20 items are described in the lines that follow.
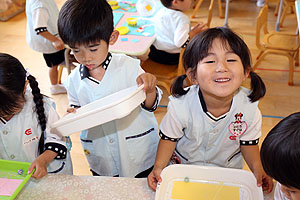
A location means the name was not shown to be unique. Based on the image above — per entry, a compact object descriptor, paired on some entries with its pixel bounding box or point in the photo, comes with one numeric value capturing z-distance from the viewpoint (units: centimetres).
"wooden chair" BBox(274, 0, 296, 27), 393
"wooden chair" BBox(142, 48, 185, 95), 240
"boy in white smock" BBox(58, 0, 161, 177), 111
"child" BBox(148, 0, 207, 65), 231
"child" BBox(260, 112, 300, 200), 70
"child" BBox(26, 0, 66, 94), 239
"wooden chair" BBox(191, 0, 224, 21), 429
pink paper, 97
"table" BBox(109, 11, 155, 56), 214
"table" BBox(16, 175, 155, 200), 98
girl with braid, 104
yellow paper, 96
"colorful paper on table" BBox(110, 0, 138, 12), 275
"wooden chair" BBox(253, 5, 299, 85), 283
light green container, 104
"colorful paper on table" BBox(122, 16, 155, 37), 237
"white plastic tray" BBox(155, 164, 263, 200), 97
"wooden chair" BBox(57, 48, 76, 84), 244
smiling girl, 100
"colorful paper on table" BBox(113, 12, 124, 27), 253
